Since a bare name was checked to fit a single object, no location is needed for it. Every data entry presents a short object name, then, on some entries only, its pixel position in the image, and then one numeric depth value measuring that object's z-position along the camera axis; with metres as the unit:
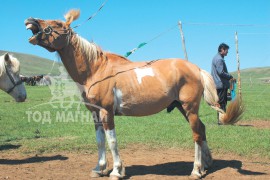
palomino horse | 6.02
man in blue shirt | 10.73
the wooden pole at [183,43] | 21.97
